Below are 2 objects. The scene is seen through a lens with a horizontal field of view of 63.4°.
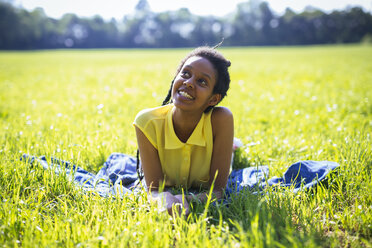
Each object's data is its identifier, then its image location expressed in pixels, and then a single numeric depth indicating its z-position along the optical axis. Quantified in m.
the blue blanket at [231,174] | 2.63
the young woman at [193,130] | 2.48
